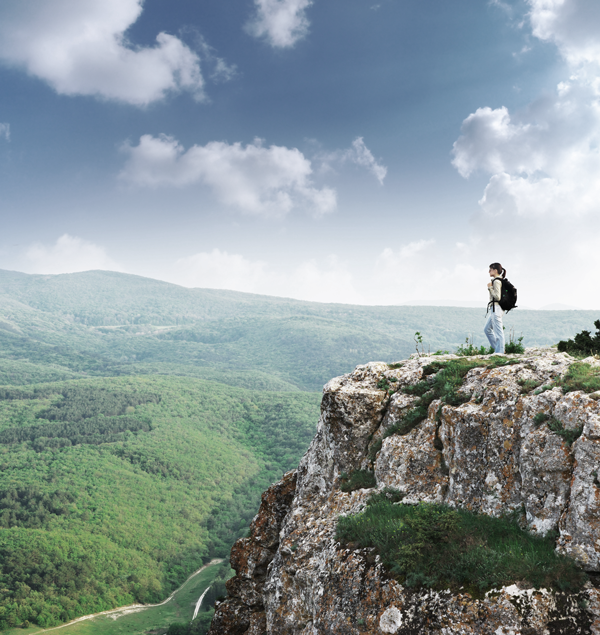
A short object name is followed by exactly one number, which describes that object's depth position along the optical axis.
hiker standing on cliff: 13.19
